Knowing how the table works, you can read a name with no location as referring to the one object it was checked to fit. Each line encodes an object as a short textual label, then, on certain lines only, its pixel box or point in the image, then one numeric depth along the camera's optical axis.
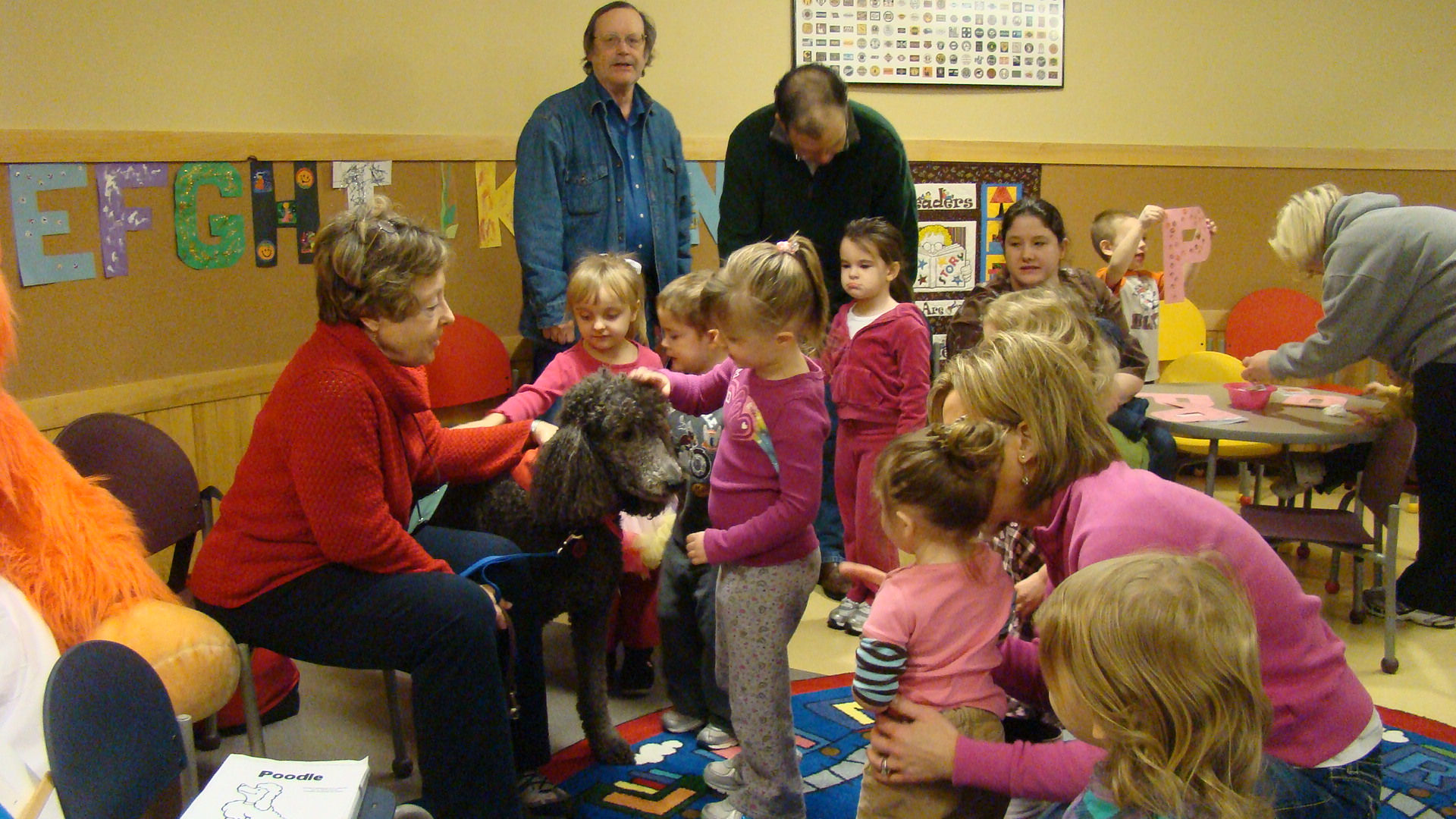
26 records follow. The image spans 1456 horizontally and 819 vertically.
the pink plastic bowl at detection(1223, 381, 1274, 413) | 3.84
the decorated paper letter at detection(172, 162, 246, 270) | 3.47
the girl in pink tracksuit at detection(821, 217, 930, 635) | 3.48
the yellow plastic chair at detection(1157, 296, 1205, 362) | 5.28
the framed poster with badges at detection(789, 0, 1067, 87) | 5.18
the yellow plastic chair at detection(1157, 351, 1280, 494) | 4.52
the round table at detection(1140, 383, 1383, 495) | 3.45
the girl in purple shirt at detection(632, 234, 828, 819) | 2.24
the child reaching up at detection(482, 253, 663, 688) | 3.11
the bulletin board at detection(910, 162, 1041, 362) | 5.52
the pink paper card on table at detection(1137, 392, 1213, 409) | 3.93
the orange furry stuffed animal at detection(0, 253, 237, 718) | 1.93
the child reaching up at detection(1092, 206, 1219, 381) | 4.48
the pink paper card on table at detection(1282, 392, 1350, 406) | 3.84
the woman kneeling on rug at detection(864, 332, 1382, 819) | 1.58
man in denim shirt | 3.76
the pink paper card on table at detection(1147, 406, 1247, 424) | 3.65
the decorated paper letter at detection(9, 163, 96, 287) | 3.05
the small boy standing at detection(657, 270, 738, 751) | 2.67
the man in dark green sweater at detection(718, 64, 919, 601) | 3.73
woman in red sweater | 2.10
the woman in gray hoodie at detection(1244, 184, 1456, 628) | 3.25
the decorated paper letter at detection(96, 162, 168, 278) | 3.26
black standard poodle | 2.39
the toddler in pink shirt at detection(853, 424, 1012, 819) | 1.72
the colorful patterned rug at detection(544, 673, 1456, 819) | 2.54
